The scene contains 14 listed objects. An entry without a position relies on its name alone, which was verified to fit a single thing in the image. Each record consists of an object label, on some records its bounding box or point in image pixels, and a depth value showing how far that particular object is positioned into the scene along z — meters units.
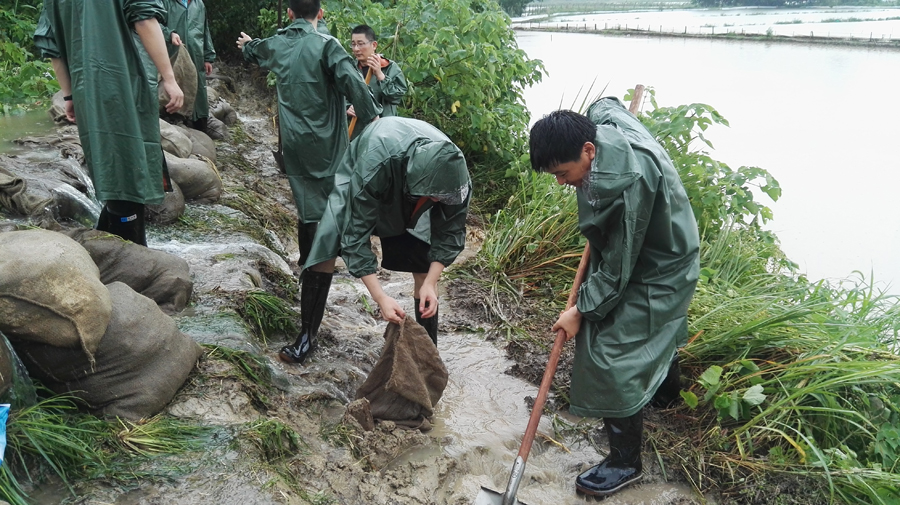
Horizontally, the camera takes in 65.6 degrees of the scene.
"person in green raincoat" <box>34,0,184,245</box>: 2.97
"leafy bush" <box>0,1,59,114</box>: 6.48
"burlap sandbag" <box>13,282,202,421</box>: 2.30
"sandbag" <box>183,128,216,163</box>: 5.84
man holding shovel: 2.33
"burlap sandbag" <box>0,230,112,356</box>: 2.13
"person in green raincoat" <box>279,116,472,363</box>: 2.71
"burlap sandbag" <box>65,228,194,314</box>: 3.12
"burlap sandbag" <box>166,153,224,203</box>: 4.84
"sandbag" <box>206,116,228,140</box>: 6.96
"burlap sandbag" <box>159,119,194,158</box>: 5.19
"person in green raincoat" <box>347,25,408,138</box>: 5.27
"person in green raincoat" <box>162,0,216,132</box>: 6.08
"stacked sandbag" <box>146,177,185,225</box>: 4.46
